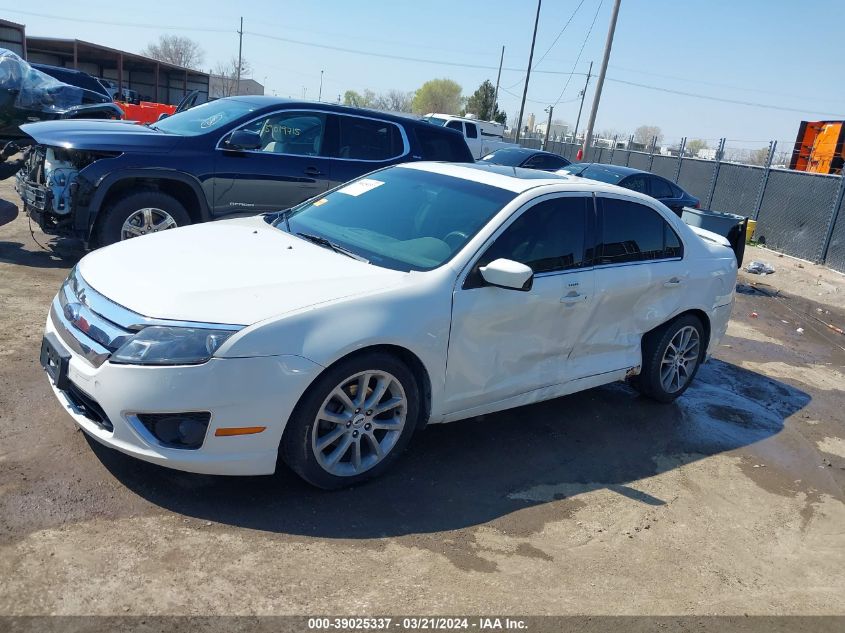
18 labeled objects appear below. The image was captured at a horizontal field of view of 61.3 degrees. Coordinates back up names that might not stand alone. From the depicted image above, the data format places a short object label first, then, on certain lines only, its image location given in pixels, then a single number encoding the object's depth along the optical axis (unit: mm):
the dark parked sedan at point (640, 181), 13891
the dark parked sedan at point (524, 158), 17469
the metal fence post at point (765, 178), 16875
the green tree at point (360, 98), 103962
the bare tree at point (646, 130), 97838
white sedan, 3238
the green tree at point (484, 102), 75388
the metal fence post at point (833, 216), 13594
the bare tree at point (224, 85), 74575
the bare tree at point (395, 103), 102231
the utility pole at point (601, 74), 21062
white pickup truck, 26592
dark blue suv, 6645
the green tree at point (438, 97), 112625
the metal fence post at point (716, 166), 19238
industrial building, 43156
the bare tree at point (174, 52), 101375
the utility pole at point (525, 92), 36312
